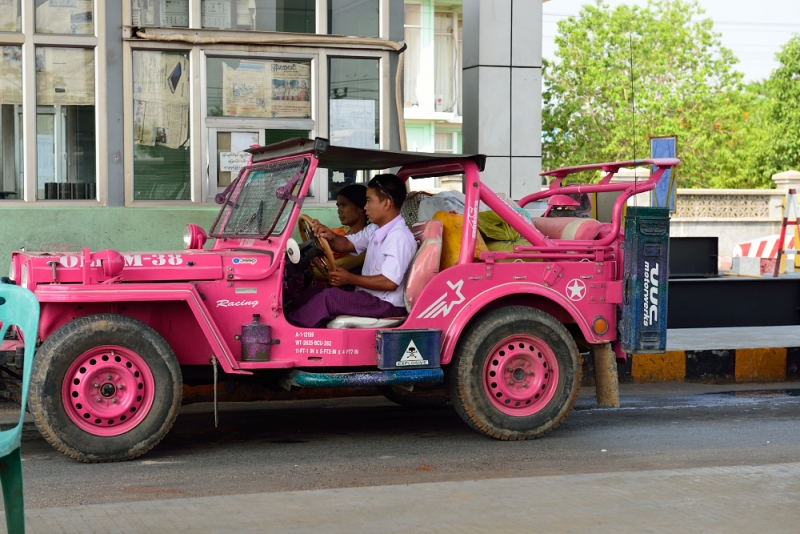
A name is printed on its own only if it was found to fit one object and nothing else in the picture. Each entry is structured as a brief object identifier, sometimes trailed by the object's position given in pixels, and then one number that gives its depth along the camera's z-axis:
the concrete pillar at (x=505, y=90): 11.74
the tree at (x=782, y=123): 39.28
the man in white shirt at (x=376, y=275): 6.77
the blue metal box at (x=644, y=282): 7.21
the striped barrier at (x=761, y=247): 26.55
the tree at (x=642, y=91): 38.41
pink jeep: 6.09
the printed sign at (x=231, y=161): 11.12
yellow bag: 7.09
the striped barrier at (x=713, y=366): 10.04
